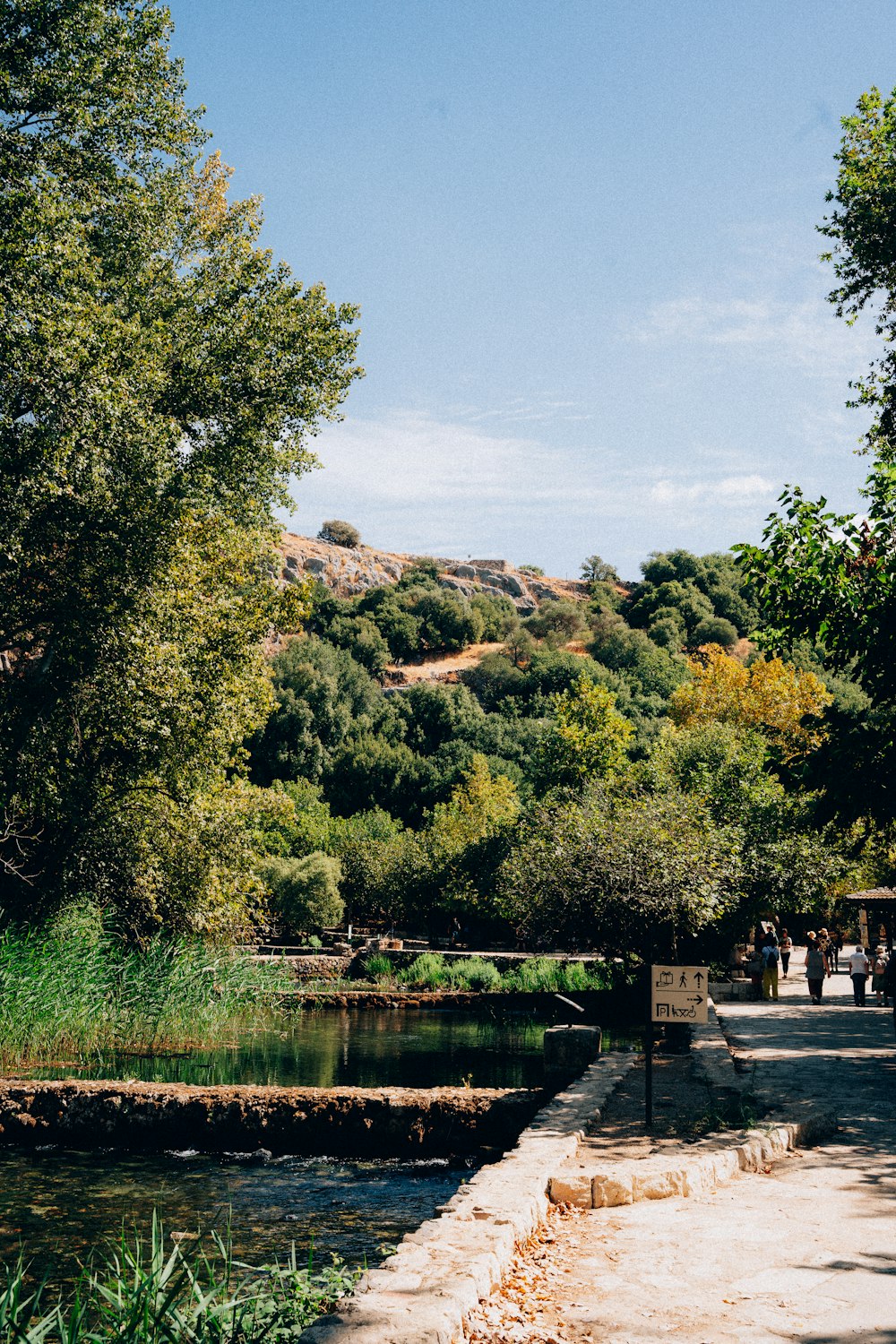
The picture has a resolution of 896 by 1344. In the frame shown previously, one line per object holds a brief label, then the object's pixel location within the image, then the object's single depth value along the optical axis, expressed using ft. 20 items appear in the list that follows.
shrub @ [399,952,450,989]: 90.38
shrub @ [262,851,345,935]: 123.24
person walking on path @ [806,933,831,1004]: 67.67
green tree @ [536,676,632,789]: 137.18
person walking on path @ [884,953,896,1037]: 61.93
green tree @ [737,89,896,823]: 39.70
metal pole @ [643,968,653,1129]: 27.07
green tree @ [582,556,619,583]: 472.85
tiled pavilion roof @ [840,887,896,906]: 82.94
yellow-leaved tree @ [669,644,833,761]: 145.38
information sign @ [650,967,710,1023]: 26.48
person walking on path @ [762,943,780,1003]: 69.21
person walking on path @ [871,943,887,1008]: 71.31
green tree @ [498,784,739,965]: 57.26
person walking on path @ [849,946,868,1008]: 64.95
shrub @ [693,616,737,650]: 307.17
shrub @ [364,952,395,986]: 94.68
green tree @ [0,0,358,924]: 40.96
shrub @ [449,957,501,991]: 87.35
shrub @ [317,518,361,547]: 467.93
